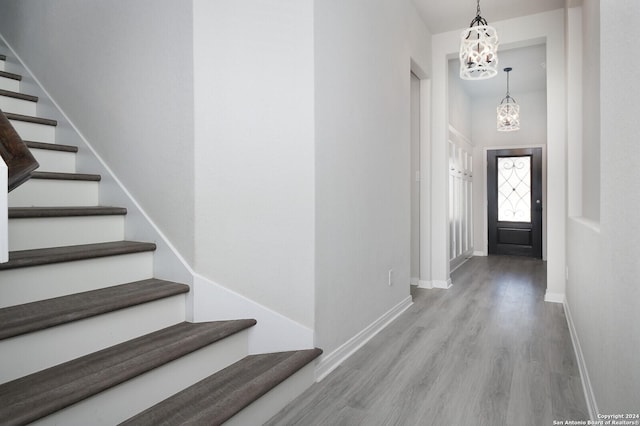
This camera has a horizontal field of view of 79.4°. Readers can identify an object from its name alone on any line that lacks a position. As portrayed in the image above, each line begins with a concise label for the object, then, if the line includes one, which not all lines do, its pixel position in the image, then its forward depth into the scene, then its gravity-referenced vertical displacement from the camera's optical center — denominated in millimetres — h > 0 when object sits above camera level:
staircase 1311 -548
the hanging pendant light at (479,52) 2953 +1232
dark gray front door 6680 +159
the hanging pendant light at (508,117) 5543 +1347
